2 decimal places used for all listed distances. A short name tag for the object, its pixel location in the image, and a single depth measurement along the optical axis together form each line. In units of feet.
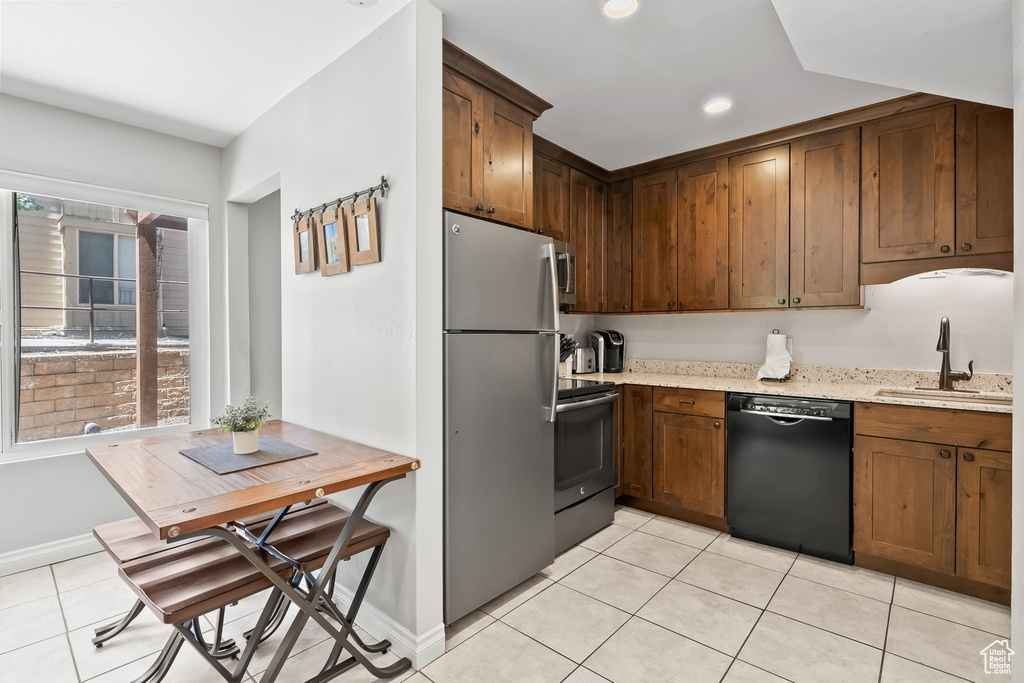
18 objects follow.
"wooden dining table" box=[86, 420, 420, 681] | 4.35
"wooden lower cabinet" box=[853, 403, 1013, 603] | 7.36
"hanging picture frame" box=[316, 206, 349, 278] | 7.32
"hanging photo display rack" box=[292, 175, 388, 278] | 6.82
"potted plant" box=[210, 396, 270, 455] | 6.25
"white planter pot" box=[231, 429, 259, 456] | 6.26
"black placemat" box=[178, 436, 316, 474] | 5.75
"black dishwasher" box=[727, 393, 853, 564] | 8.68
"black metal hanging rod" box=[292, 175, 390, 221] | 6.63
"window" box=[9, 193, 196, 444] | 9.10
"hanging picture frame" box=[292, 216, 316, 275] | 8.03
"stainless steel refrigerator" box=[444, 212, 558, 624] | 6.79
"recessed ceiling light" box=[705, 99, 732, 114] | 9.05
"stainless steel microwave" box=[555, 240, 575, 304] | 9.66
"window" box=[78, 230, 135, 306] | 9.66
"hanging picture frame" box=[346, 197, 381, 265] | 6.75
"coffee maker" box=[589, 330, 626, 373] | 13.16
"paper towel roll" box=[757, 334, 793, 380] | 10.69
